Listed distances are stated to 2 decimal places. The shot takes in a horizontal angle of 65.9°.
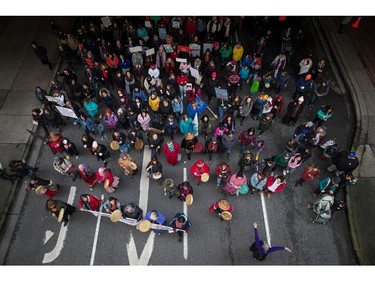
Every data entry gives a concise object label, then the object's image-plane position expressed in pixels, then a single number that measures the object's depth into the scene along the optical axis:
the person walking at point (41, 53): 12.72
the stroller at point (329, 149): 10.27
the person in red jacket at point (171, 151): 9.82
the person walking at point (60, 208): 8.73
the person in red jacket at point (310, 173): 9.50
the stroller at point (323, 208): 8.95
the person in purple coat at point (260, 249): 8.21
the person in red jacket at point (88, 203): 8.72
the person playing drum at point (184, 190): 9.21
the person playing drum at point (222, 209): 8.94
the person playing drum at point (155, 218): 8.55
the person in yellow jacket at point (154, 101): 10.91
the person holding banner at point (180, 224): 8.41
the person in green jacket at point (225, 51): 13.00
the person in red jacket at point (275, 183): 9.12
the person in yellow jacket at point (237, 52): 12.66
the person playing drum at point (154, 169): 9.56
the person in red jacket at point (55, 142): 10.12
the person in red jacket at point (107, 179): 9.55
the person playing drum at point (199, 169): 9.59
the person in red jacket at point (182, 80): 11.91
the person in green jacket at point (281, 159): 9.84
